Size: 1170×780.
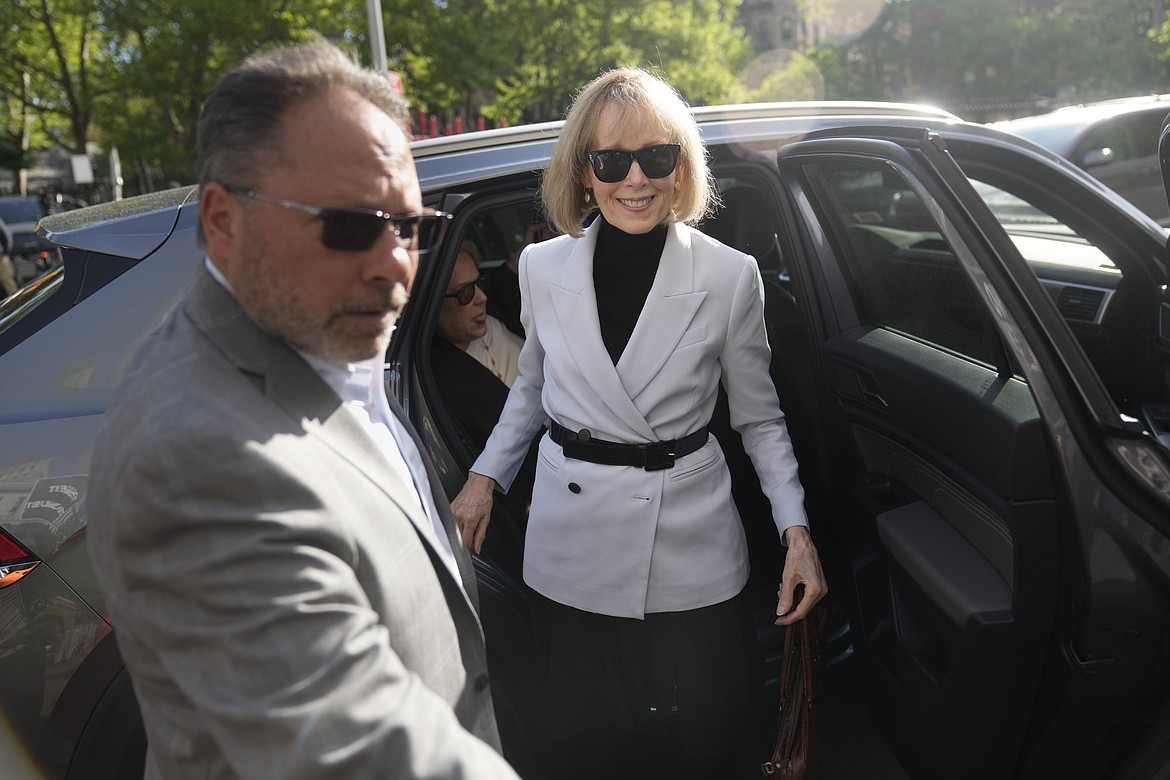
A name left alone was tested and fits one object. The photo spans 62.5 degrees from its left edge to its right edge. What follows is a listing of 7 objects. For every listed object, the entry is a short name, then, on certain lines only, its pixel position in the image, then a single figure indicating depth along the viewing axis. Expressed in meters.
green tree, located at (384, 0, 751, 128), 20.41
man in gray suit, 0.96
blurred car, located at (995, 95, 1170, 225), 8.52
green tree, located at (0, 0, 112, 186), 25.00
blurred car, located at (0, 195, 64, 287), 17.09
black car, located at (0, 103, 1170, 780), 1.82
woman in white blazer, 2.19
